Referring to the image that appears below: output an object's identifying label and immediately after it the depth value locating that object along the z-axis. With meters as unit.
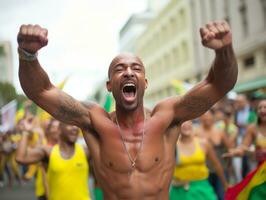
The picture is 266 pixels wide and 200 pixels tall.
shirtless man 3.21
